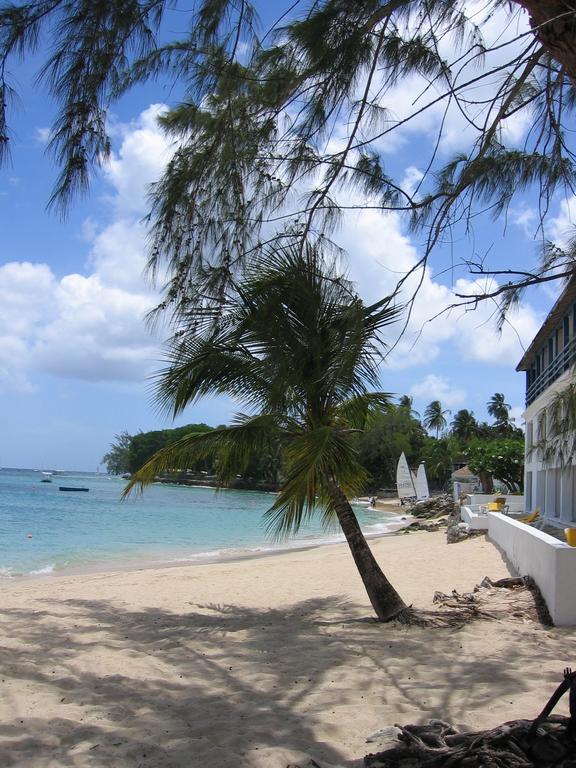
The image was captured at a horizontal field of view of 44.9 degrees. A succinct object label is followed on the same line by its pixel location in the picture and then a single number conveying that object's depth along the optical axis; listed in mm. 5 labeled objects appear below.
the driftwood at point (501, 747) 2746
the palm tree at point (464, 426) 74500
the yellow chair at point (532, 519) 17322
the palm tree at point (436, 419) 87375
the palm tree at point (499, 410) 73575
